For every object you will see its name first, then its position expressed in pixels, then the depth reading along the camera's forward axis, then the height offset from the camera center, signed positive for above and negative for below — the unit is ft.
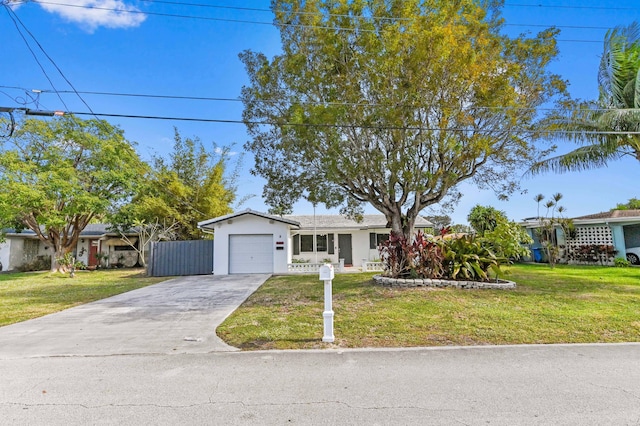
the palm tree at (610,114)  35.86 +12.95
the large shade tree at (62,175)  55.54 +13.27
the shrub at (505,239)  34.68 +0.39
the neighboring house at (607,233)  59.00 +1.34
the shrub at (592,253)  59.82 -2.10
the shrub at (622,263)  55.57 -3.58
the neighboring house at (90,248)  77.10 +1.19
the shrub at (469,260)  34.01 -1.58
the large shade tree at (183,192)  70.13 +12.68
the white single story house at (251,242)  57.36 +1.12
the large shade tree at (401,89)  31.27 +15.02
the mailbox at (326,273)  18.05 -1.31
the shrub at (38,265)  75.64 -2.29
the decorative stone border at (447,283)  32.71 -3.68
